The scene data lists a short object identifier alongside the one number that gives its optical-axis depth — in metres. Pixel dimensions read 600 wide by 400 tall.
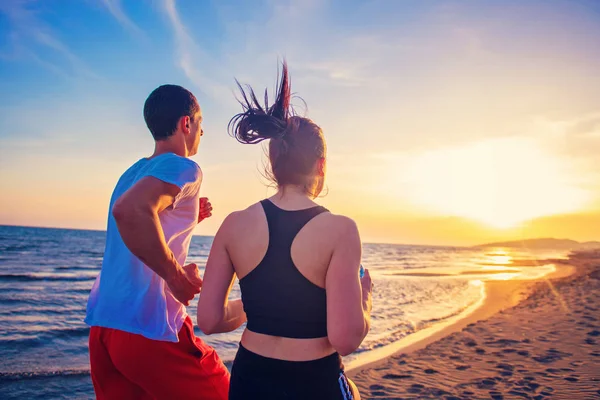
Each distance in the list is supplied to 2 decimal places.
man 1.81
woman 1.57
